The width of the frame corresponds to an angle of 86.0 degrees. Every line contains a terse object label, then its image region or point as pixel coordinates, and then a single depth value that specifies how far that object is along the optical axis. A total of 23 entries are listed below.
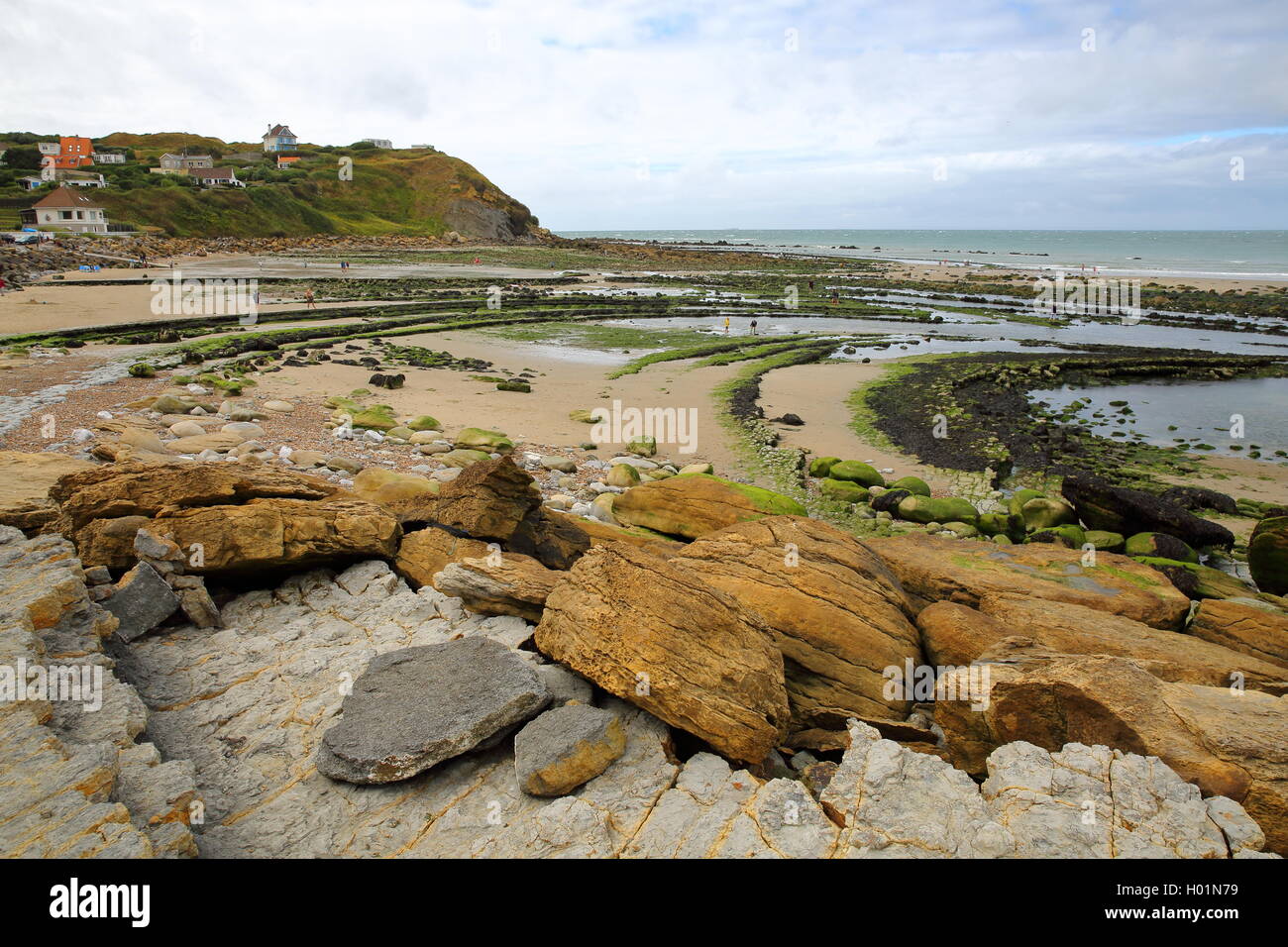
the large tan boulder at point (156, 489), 8.50
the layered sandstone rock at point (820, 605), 7.75
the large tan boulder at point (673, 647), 6.11
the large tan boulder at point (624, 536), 10.76
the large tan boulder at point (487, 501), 9.58
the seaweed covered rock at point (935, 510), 15.90
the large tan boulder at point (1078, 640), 7.64
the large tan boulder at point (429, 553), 9.07
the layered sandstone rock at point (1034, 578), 9.67
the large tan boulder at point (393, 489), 10.76
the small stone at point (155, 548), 7.81
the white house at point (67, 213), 73.06
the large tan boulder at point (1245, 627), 8.91
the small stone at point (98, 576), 7.42
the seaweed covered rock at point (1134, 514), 14.85
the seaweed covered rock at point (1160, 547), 13.87
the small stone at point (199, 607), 7.61
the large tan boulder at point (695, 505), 12.30
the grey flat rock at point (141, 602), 7.14
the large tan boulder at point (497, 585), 7.93
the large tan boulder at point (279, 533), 8.22
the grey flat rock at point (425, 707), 5.47
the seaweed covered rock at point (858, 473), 18.20
